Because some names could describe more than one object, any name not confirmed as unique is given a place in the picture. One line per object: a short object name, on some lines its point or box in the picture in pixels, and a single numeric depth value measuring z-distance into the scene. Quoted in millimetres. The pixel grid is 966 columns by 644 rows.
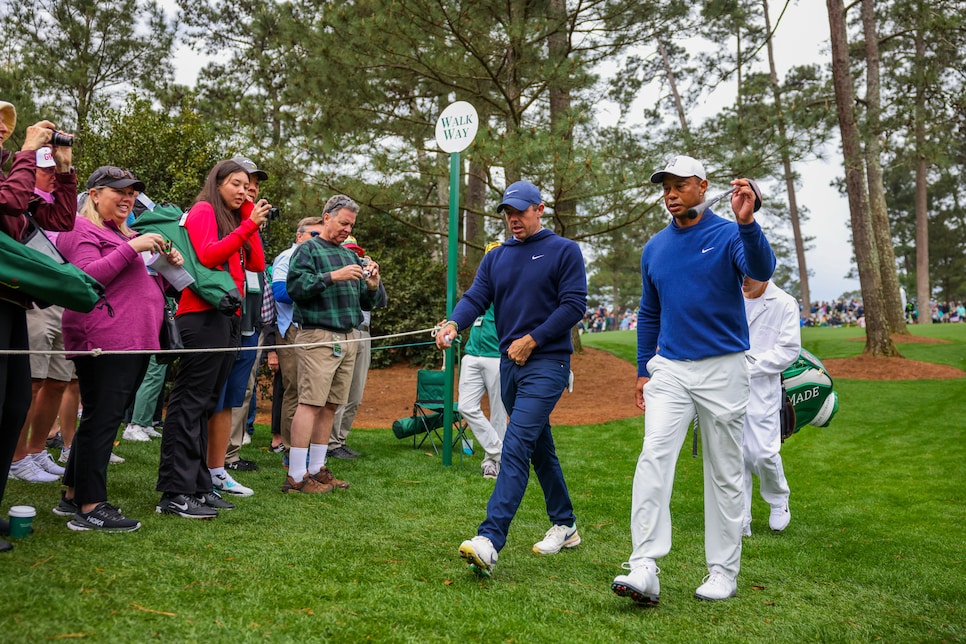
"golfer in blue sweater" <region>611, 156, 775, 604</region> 3674
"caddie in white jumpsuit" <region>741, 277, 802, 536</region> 5191
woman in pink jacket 4008
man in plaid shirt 5562
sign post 7320
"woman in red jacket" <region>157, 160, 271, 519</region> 4559
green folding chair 8164
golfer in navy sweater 4125
